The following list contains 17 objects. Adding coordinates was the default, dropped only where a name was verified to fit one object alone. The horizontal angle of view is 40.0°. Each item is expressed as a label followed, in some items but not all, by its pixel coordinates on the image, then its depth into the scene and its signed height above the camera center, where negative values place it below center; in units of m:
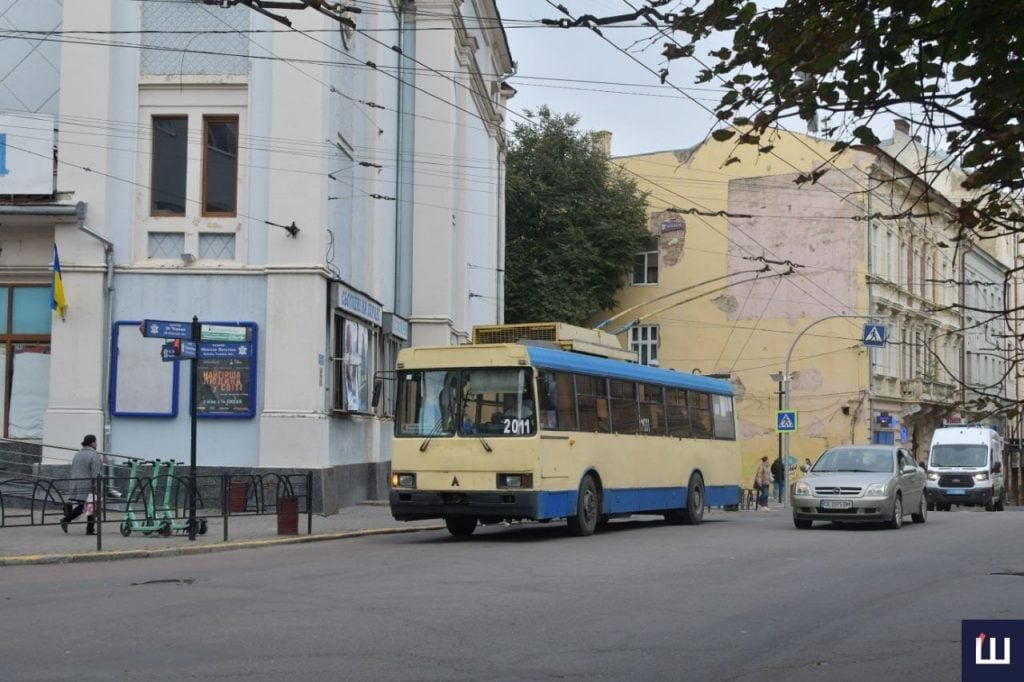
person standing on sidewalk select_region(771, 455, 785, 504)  42.75 -0.61
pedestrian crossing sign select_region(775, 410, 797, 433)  40.00 +0.91
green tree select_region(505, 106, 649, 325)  53.53 +8.86
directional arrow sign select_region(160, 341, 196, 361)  19.41 +1.31
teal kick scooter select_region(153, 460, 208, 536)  19.34 -0.83
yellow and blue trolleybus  19.81 +0.17
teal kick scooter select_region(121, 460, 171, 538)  19.58 -0.97
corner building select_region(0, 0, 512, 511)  26.67 +4.23
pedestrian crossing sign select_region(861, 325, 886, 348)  41.38 +3.71
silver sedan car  23.59 -0.59
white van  41.41 -0.48
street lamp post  40.88 -0.03
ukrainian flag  26.36 +2.82
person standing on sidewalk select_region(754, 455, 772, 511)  40.00 -0.88
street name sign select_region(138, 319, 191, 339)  18.98 +1.60
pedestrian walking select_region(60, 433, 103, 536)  19.43 -0.52
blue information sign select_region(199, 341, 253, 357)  26.23 +1.83
